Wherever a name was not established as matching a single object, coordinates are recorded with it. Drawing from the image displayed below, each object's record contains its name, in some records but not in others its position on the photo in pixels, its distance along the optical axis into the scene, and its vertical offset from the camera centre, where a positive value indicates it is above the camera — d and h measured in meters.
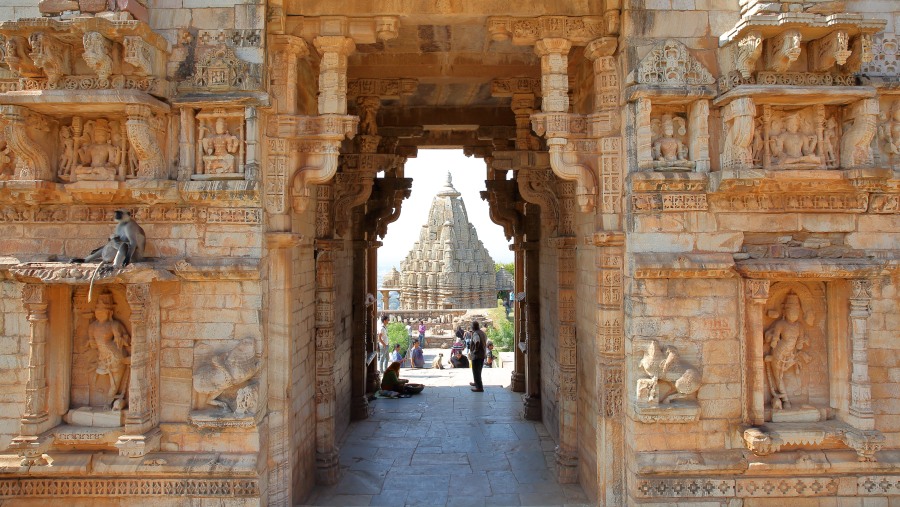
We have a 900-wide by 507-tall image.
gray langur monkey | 5.10 +0.19
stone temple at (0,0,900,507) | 5.16 +0.23
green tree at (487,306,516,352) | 22.64 -2.88
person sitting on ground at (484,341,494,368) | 16.84 -2.86
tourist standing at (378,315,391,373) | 15.74 -2.40
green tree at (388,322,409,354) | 20.83 -2.66
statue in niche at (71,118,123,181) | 5.38 +1.14
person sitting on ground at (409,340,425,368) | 16.09 -2.64
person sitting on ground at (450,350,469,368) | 16.44 -2.81
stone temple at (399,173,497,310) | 27.77 +0.02
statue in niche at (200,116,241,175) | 5.39 +1.12
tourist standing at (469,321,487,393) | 11.60 -1.80
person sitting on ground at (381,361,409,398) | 11.61 -2.46
